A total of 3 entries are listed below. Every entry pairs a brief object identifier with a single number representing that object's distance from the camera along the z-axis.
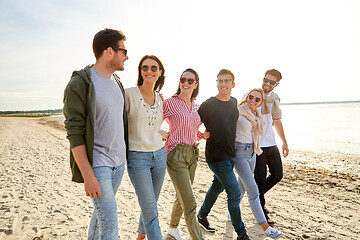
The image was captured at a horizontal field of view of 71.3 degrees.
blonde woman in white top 3.79
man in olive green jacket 2.07
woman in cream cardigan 2.76
